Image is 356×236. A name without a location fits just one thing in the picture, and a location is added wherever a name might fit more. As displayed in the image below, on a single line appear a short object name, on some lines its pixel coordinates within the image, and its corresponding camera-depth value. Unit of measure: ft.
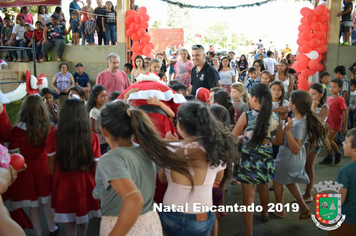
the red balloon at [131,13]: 25.85
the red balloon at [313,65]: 23.21
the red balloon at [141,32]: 25.14
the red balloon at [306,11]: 22.85
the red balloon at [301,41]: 23.35
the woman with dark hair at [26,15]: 29.66
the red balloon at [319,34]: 23.27
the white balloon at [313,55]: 23.16
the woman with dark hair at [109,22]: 27.30
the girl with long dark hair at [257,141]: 8.89
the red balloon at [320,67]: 23.35
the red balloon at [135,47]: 25.18
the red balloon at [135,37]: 25.31
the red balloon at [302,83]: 23.09
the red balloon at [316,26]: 23.03
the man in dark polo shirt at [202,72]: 14.67
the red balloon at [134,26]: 25.31
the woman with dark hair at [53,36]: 26.32
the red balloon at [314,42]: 23.00
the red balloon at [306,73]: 23.34
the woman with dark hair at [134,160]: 5.06
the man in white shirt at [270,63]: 25.45
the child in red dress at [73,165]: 7.68
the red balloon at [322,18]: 23.13
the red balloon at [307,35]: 23.07
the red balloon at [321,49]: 23.21
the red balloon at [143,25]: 25.46
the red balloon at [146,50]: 25.20
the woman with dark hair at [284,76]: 18.81
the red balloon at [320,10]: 22.91
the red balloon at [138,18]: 25.29
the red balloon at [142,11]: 25.33
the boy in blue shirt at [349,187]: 6.64
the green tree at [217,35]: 86.89
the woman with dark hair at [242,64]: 31.55
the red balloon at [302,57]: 23.59
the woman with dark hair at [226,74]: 23.43
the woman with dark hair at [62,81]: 23.70
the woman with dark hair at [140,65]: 20.95
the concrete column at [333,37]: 23.70
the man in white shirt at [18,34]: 28.25
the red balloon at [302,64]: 23.47
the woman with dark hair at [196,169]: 5.93
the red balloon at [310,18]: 22.89
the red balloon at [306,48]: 23.39
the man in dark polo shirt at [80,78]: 24.50
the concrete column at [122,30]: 26.22
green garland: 27.55
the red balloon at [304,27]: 23.12
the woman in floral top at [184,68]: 20.45
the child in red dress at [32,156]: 8.67
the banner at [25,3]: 19.67
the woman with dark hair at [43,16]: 28.40
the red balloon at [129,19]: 25.81
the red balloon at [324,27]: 23.34
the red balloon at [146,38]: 25.27
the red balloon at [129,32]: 25.52
